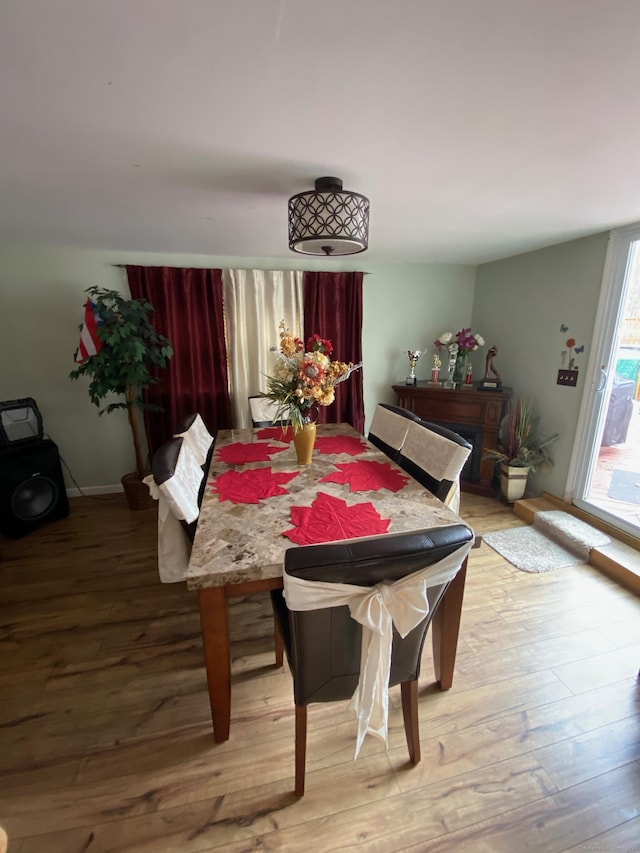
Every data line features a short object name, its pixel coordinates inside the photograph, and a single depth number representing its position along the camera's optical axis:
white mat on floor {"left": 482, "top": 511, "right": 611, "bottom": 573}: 2.40
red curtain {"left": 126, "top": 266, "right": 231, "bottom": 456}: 3.10
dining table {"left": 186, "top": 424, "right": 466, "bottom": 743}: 1.16
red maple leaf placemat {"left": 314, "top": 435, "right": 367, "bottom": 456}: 2.28
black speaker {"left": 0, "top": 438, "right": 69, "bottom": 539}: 2.61
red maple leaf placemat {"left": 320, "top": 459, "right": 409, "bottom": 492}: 1.73
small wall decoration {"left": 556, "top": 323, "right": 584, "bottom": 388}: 2.80
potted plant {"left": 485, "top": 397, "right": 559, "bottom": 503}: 3.09
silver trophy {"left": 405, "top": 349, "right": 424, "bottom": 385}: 3.60
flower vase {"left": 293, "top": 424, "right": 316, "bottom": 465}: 1.96
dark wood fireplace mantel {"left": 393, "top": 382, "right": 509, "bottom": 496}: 3.25
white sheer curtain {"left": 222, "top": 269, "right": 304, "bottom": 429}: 3.27
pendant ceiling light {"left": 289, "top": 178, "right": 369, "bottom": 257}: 1.48
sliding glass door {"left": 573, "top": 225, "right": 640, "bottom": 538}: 2.46
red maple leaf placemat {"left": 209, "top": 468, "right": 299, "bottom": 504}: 1.61
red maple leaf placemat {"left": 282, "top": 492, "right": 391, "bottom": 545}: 1.28
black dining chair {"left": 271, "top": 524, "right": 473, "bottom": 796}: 0.87
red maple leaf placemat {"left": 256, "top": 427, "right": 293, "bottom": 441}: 2.52
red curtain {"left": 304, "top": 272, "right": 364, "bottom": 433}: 3.40
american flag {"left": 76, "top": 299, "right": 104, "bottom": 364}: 2.78
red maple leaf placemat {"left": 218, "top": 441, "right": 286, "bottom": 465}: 2.11
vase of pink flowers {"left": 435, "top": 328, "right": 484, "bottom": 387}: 3.42
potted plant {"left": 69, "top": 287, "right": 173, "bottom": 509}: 2.63
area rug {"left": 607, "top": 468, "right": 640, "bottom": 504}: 2.59
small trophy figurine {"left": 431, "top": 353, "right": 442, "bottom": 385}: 3.62
